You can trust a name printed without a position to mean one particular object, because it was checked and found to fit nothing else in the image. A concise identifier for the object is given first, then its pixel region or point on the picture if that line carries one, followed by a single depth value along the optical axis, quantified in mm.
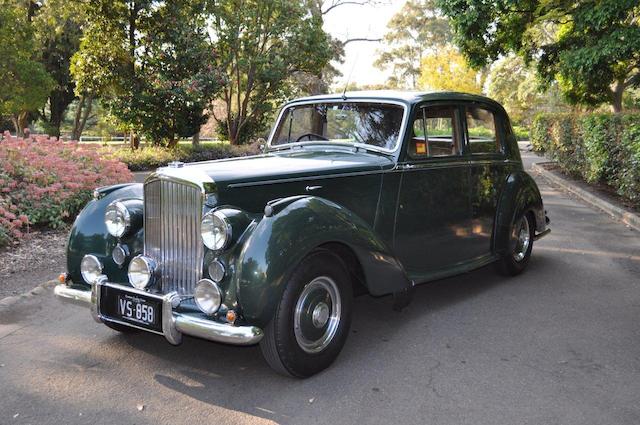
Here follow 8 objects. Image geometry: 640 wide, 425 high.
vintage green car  3227
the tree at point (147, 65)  16234
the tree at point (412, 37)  50406
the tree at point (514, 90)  40812
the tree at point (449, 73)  34969
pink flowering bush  6996
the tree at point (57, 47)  25156
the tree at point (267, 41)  18453
